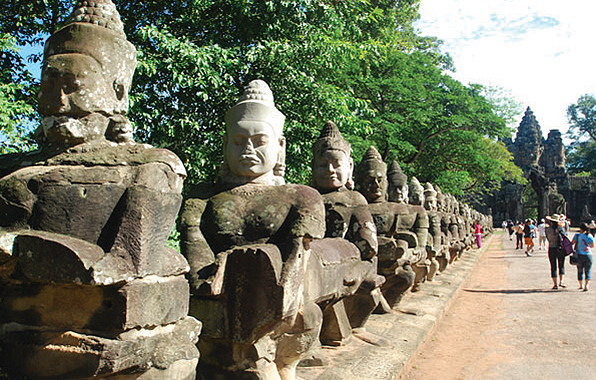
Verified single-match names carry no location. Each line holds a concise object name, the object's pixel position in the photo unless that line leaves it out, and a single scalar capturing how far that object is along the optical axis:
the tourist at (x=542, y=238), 22.42
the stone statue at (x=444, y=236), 10.89
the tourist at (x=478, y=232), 22.81
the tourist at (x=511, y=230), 36.09
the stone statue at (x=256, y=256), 2.70
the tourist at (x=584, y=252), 10.42
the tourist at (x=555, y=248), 10.96
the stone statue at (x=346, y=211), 4.48
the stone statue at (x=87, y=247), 2.00
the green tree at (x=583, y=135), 57.94
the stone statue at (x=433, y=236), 8.35
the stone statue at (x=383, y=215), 5.82
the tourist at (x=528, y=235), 21.09
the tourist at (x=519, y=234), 24.74
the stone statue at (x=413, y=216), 6.55
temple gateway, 46.66
